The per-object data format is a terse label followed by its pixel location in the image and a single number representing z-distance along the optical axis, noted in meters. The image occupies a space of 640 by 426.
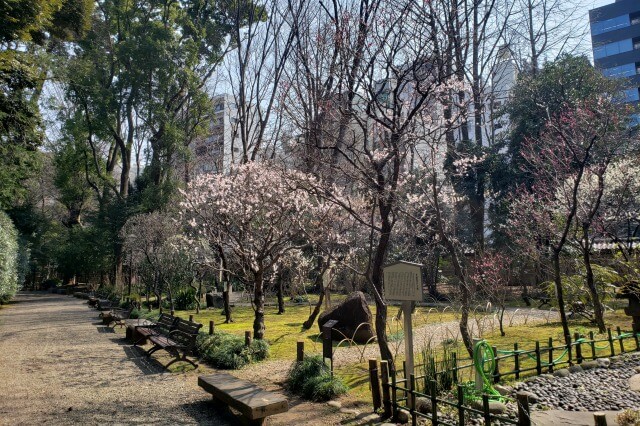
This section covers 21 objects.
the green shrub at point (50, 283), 35.46
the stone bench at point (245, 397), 4.59
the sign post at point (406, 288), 5.27
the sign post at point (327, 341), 6.51
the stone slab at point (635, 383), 5.80
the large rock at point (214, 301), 18.92
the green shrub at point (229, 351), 7.90
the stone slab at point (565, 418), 4.55
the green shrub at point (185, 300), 18.06
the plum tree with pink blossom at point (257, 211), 9.70
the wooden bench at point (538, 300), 15.88
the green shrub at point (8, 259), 16.17
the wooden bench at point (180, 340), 7.88
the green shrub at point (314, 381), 5.91
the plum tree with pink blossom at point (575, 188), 9.15
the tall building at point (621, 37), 39.16
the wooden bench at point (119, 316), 13.75
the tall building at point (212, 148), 26.06
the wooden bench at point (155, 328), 9.60
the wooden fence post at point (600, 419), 3.34
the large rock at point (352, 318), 9.97
